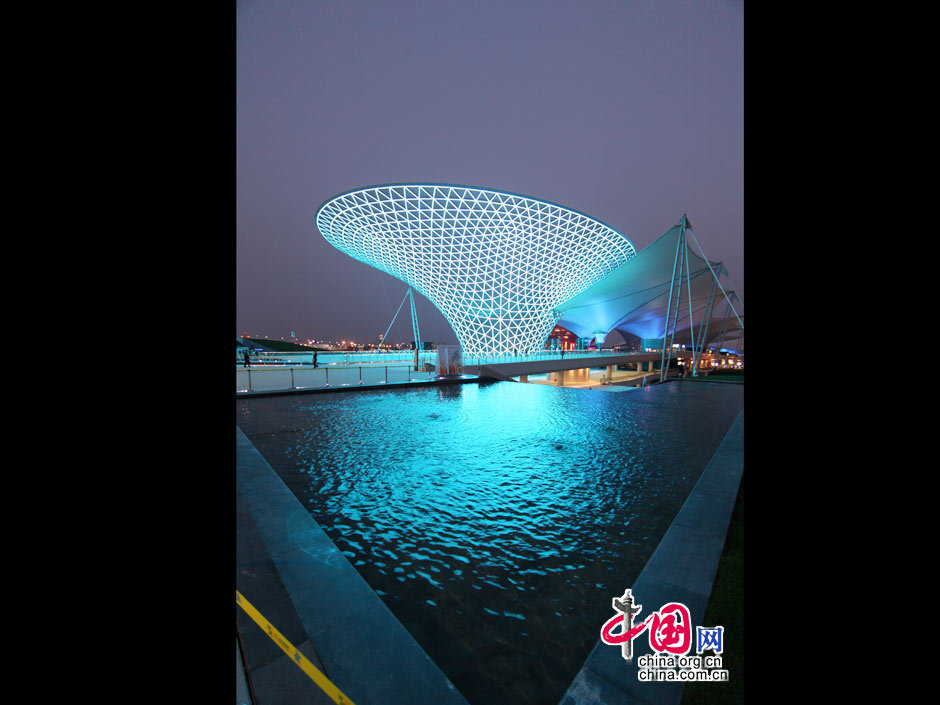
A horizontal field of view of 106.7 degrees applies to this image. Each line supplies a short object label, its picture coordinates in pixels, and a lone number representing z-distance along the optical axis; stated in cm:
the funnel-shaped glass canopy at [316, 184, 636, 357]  3108
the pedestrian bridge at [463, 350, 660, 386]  2367
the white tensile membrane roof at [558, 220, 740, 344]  3784
